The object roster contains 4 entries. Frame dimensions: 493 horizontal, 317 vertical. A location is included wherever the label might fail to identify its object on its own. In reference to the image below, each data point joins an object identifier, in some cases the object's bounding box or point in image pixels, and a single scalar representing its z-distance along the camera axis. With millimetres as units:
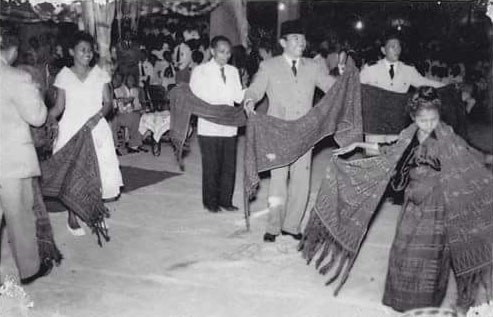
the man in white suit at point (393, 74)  7090
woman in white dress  6023
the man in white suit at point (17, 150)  4570
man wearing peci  5891
